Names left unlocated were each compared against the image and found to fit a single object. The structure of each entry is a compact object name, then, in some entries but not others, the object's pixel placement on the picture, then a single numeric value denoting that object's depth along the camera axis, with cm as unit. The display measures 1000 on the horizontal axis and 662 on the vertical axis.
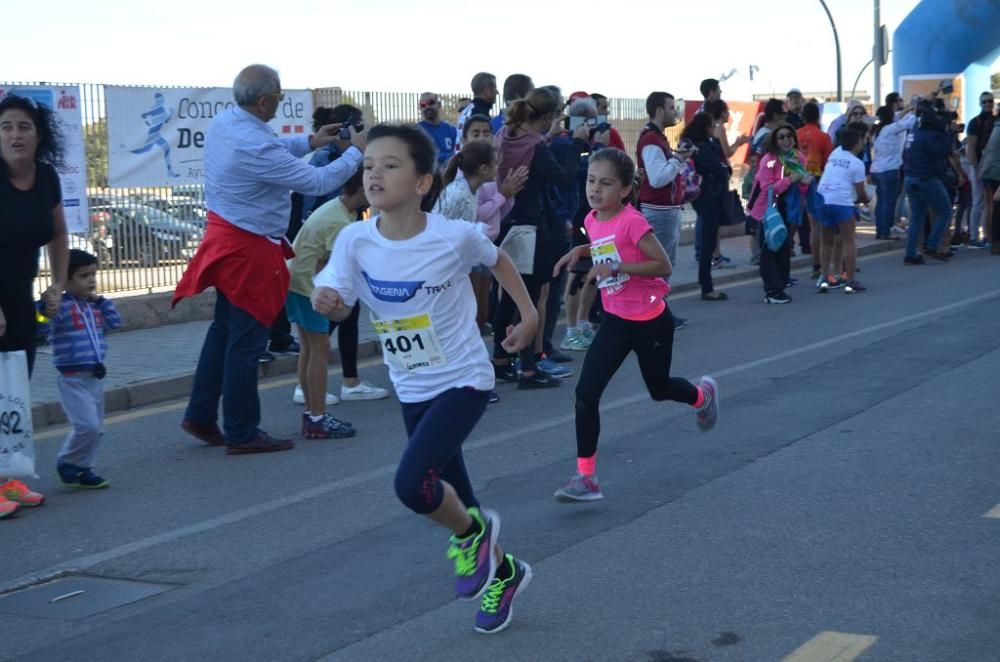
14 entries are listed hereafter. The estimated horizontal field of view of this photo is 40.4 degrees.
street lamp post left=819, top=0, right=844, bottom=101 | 3885
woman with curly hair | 644
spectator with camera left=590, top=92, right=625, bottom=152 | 1267
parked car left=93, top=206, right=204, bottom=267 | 1270
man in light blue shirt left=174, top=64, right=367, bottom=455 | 762
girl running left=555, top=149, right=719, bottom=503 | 634
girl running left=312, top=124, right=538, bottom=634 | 448
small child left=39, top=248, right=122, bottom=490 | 677
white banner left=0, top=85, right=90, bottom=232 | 1220
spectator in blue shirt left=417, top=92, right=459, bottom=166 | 1413
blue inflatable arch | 2611
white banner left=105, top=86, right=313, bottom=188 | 1274
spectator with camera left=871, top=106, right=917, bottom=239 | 1931
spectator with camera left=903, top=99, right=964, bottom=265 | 1666
